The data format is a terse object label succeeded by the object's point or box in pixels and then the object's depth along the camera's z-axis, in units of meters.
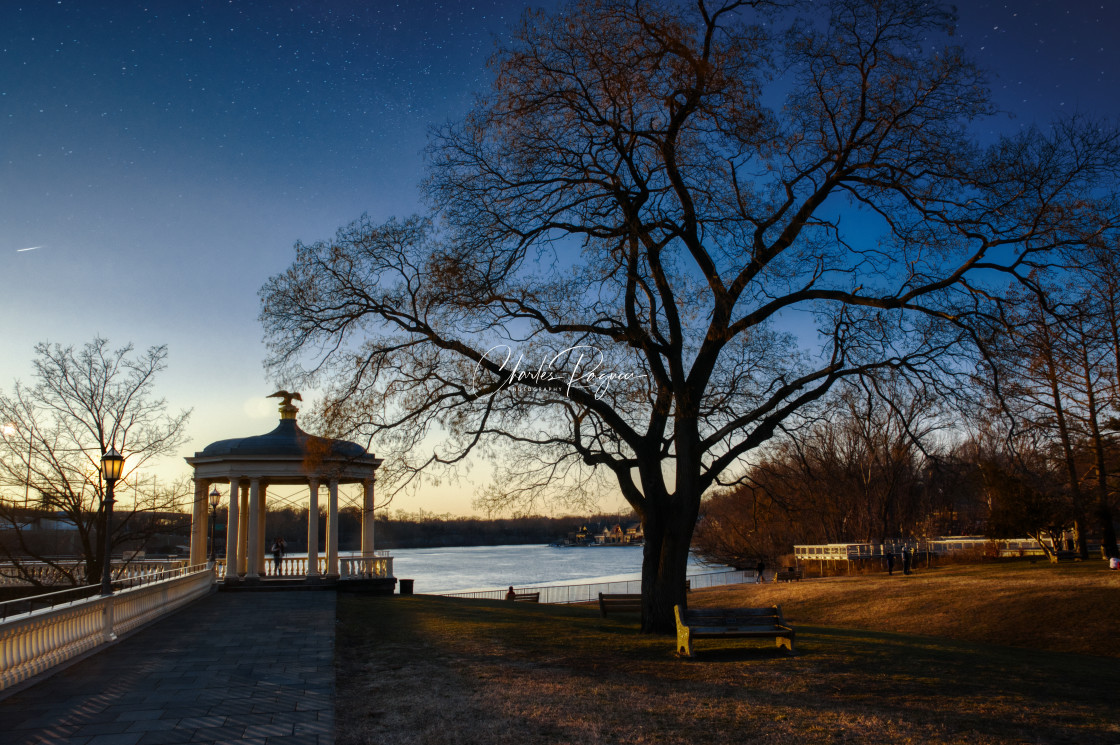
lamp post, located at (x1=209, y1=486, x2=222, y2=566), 27.57
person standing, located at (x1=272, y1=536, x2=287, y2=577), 27.91
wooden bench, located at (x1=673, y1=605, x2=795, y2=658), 10.77
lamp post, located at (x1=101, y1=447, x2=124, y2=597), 12.88
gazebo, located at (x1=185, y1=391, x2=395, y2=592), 25.55
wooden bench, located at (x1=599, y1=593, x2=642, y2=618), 18.91
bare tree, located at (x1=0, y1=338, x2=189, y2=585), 25.69
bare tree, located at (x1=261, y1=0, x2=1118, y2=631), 12.88
